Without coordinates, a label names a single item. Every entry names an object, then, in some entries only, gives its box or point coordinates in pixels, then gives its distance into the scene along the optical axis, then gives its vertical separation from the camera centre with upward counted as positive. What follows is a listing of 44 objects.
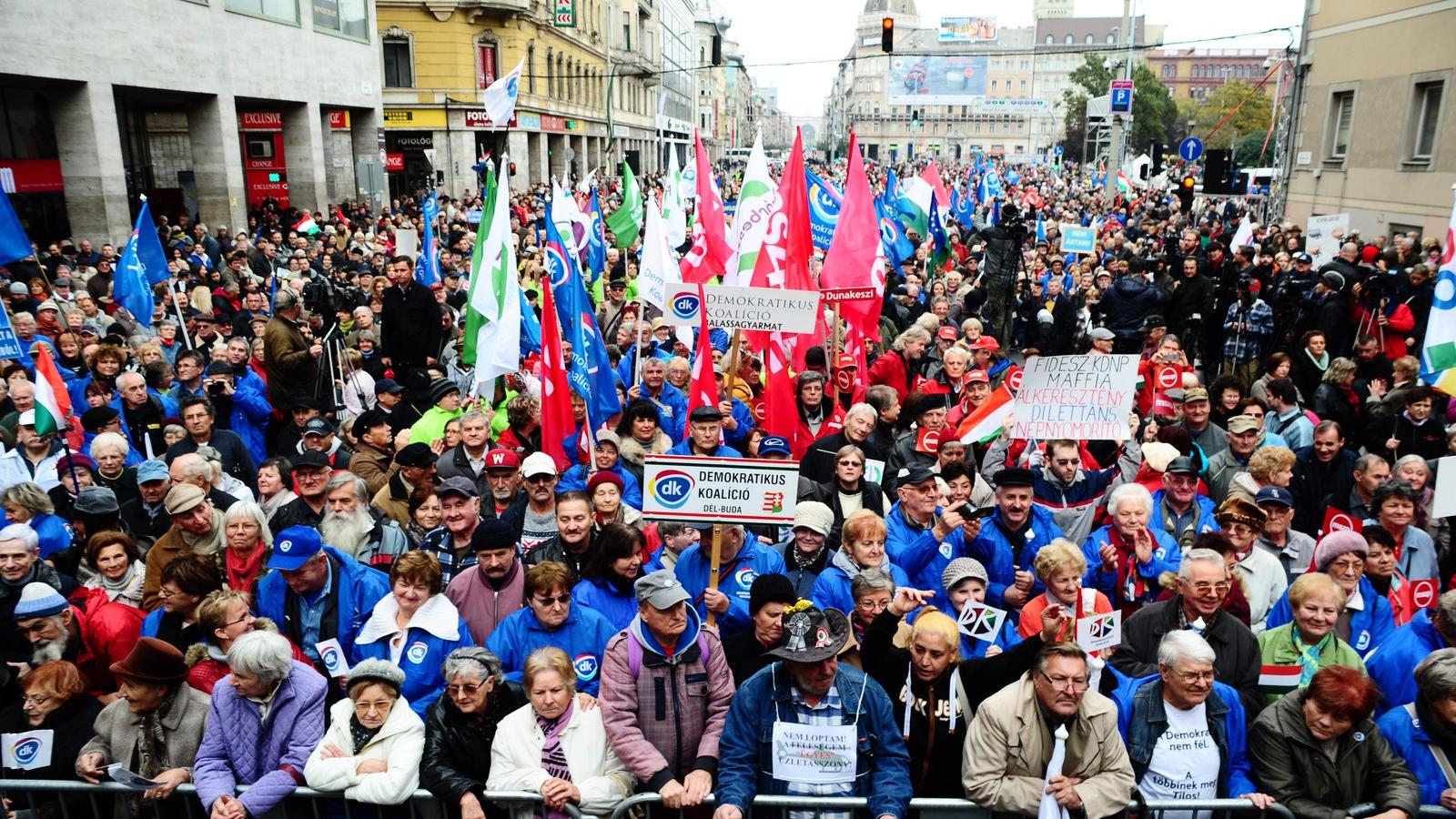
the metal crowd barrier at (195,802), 3.78 -2.41
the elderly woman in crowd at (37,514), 5.33 -1.79
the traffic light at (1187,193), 22.50 -0.19
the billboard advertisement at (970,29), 165.50 +25.90
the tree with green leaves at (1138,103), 79.81 +6.70
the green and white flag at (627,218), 15.50 -0.55
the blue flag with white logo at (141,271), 10.91 -0.97
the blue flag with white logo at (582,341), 8.13 -1.32
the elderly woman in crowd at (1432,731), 3.62 -2.03
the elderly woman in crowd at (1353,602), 4.64 -1.96
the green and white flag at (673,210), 14.77 -0.40
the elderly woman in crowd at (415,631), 4.37 -1.97
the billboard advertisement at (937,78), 126.81 +13.56
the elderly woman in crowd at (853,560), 4.74 -1.80
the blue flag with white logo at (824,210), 12.57 -0.33
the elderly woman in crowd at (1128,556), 4.97 -1.88
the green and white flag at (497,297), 7.58 -0.88
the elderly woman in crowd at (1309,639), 4.19 -1.94
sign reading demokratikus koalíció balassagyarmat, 7.41 -0.93
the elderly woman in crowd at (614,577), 4.70 -1.86
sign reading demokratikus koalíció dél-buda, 4.48 -1.38
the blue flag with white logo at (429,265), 13.71 -1.14
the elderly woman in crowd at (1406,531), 5.28 -1.85
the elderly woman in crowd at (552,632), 4.32 -1.97
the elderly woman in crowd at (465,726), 3.80 -2.11
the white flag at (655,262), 10.59 -0.83
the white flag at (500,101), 15.67 +1.30
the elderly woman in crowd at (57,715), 3.98 -2.16
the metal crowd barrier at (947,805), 3.65 -2.29
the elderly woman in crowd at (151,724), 3.86 -2.14
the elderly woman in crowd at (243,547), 5.15 -1.89
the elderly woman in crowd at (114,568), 5.09 -1.97
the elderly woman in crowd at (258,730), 3.79 -2.14
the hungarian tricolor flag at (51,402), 6.61 -1.51
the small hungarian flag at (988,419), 6.93 -1.65
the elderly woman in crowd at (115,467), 6.50 -1.85
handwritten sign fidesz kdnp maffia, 6.15 -1.33
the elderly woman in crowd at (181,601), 4.55 -1.91
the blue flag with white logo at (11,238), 7.78 -0.44
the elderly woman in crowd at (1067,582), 4.36 -1.75
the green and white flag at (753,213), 10.84 -0.32
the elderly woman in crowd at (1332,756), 3.62 -2.12
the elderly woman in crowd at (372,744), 3.74 -2.15
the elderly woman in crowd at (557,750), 3.74 -2.16
